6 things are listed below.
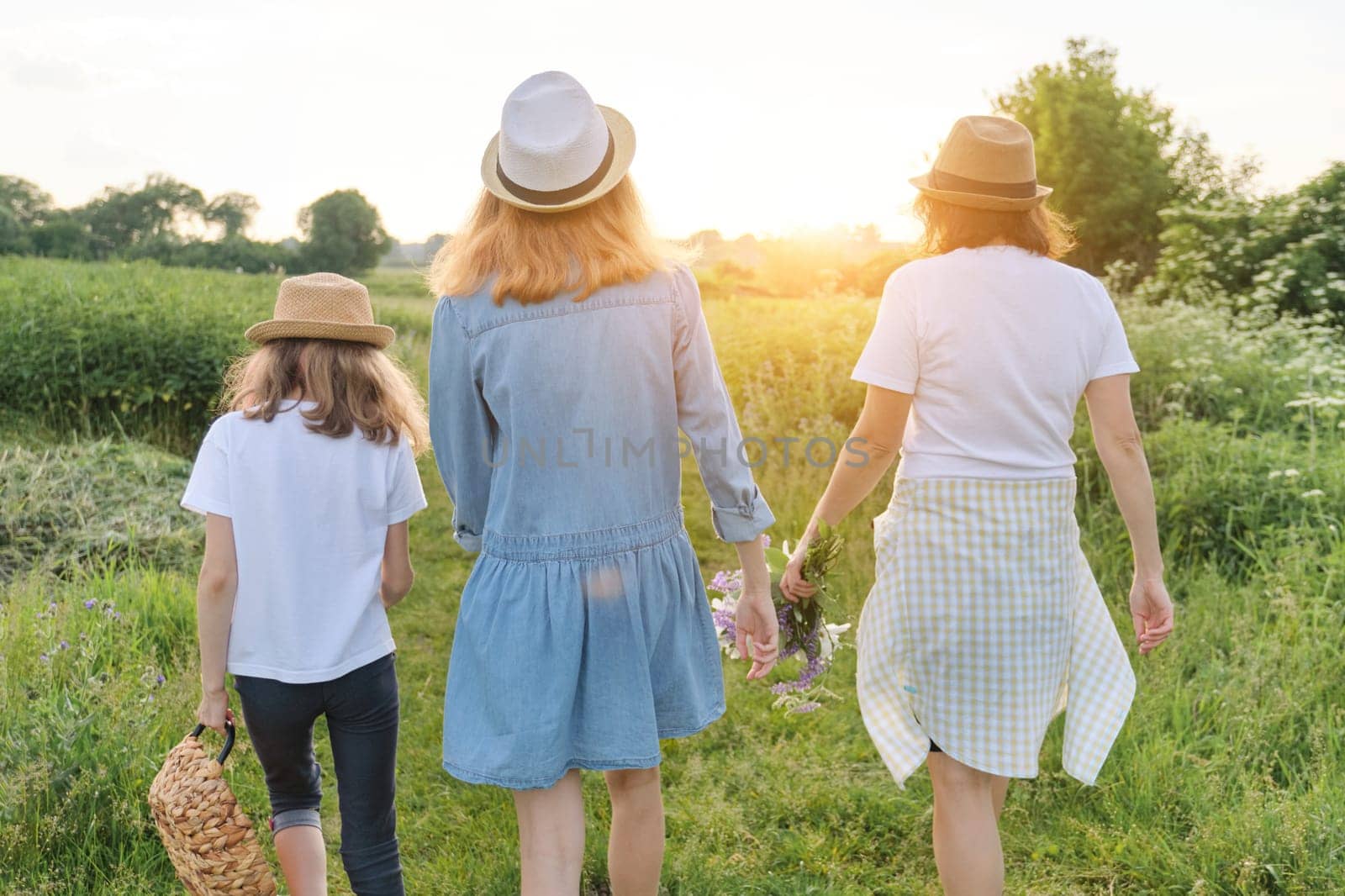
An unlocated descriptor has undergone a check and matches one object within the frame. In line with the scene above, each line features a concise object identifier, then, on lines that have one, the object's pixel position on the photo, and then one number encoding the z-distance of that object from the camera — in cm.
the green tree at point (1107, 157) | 2050
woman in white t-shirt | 213
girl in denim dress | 185
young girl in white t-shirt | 210
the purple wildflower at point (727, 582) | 257
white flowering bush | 1006
